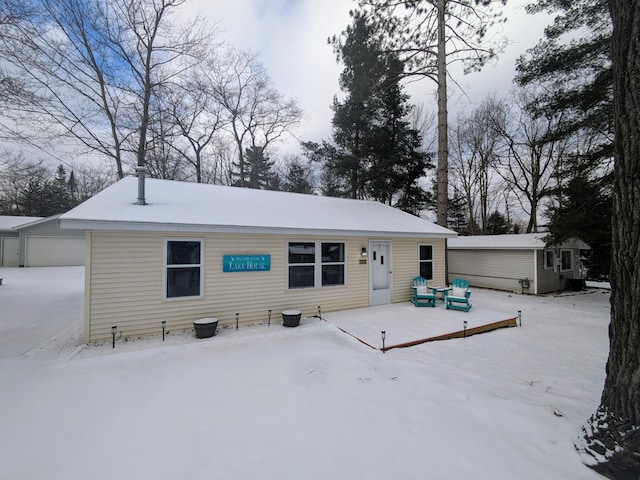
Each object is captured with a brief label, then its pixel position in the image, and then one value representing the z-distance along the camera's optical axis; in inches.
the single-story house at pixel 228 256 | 213.8
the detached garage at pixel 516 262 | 489.1
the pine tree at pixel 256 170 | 812.0
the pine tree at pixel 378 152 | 607.8
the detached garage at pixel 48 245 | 737.6
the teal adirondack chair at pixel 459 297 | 316.2
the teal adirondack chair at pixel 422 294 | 331.3
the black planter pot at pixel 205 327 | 219.3
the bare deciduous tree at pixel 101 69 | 453.4
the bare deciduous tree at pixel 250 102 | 681.6
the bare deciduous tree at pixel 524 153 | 711.1
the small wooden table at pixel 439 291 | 345.7
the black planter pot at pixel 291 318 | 249.4
